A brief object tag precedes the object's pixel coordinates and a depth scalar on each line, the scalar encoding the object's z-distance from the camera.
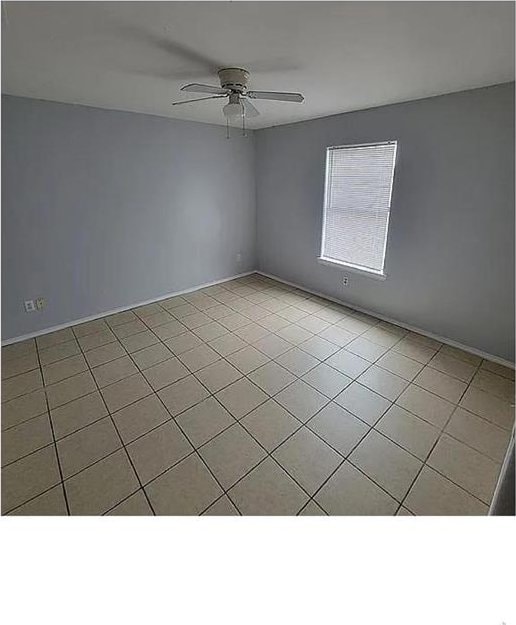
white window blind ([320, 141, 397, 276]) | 3.17
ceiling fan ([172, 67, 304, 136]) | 1.95
